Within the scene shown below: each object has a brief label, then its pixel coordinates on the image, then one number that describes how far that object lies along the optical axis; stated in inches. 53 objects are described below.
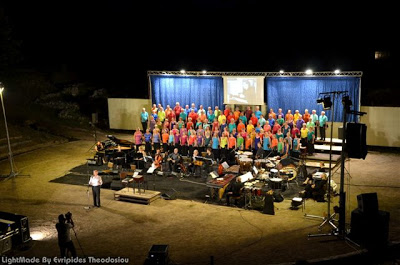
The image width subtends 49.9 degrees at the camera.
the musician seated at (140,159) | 741.9
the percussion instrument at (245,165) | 701.3
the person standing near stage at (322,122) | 870.0
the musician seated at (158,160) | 728.3
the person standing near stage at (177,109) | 1000.9
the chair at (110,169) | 744.3
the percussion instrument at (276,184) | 614.2
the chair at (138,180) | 620.1
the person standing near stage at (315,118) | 875.1
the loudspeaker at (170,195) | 624.1
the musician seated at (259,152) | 759.1
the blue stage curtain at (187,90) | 1009.5
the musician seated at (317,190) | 594.2
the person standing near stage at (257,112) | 925.8
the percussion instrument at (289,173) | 663.8
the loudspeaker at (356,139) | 443.3
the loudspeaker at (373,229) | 440.5
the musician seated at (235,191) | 586.1
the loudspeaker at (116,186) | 669.9
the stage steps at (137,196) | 607.4
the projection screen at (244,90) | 938.1
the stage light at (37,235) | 498.3
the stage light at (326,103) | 492.7
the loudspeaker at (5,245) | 446.0
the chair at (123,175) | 673.6
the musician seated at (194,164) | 720.3
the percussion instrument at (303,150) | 767.7
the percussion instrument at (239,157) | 725.2
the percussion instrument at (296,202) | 566.9
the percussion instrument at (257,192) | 579.5
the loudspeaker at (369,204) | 448.0
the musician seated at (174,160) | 741.9
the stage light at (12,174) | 748.3
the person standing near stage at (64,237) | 414.6
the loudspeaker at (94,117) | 1041.2
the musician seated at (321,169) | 639.8
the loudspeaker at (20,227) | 467.2
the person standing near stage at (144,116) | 1016.2
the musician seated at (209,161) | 736.7
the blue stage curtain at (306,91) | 876.0
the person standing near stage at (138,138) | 853.3
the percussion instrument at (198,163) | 717.6
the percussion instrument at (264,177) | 646.9
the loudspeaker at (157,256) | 401.1
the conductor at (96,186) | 583.2
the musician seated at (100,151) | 815.1
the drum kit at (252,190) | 580.4
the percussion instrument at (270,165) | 682.6
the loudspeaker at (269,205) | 552.4
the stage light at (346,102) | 458.6
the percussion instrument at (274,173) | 653.5
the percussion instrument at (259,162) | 708.4
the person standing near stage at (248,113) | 938.7
